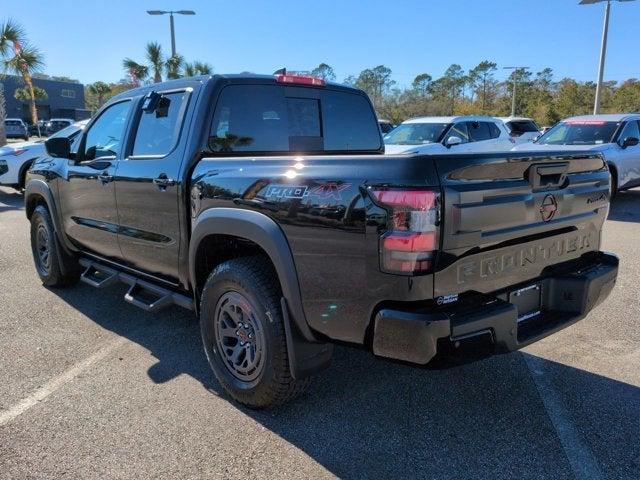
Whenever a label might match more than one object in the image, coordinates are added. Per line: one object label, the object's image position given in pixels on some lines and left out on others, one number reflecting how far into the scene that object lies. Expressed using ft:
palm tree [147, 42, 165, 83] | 97.86
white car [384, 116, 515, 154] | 35.65
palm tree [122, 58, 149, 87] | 102.17
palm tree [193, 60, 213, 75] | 107.34
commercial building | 184.24
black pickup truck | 7.48
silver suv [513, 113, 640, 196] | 32.30
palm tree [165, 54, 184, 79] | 88.94
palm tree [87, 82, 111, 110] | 253.44
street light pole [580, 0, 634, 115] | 59.11
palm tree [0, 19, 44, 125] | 71.46
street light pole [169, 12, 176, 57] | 62.34
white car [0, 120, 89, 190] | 39.29
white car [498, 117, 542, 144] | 57.16
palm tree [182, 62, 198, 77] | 105.70
